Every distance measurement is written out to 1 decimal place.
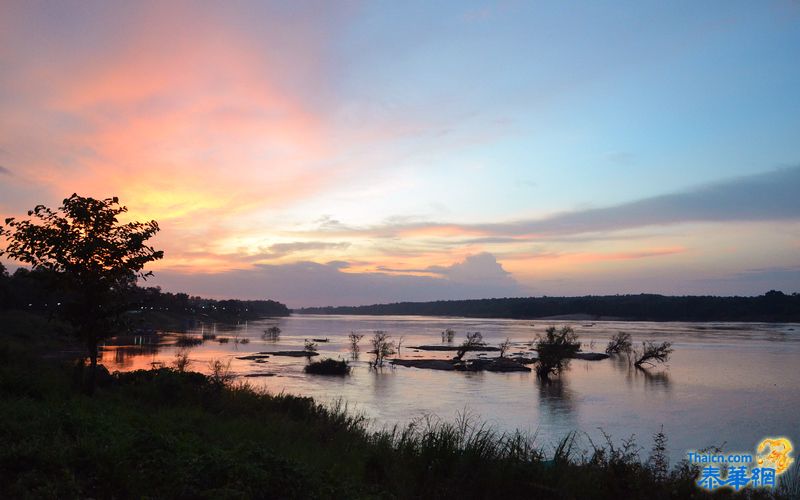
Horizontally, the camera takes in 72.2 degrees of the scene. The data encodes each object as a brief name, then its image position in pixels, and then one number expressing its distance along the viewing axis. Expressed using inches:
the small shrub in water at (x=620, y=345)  2944.1
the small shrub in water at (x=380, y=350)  2428.6
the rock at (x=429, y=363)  2416.5
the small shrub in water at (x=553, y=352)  2162.9
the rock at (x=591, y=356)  2869.1
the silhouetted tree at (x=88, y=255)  643.5
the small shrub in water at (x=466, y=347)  2597.4
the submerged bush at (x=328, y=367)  2086.6
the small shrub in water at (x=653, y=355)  2408.6
